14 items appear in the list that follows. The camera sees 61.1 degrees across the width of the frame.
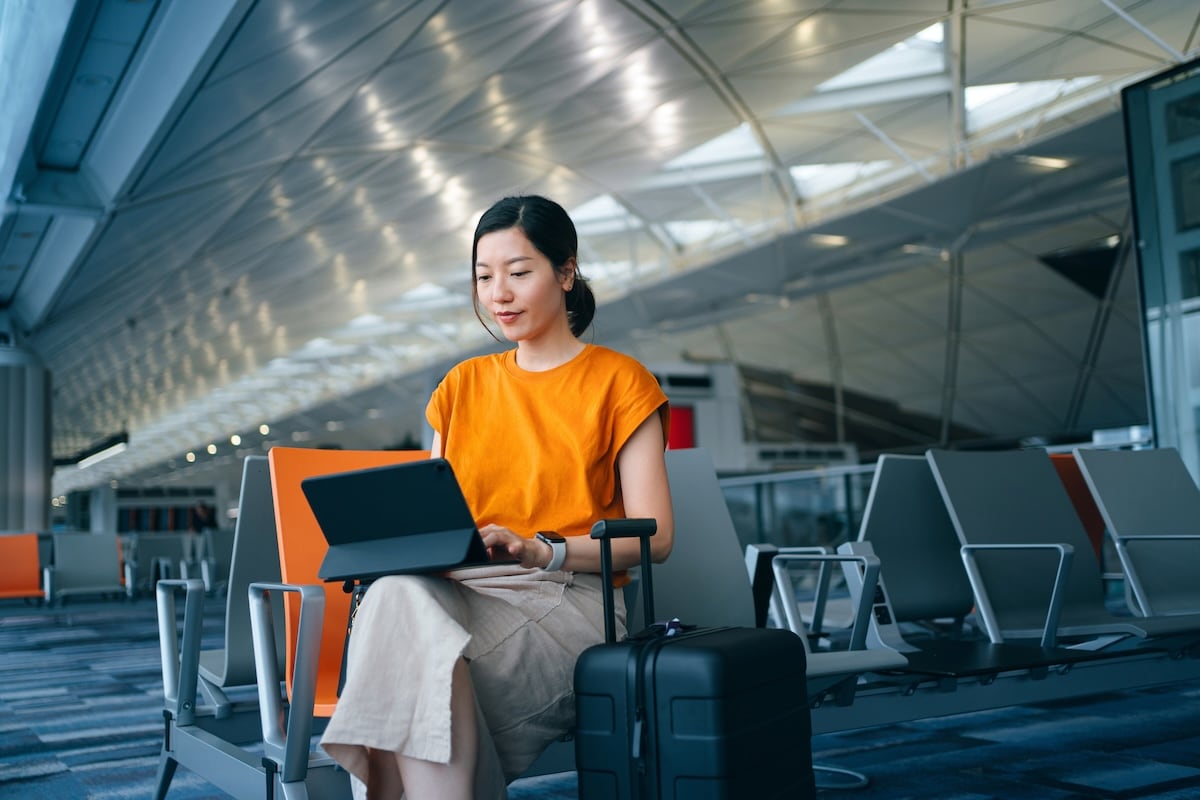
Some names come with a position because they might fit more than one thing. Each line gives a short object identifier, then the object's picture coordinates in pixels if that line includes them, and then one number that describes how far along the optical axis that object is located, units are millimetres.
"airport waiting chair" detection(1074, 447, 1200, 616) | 5191
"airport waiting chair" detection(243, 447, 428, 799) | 2500
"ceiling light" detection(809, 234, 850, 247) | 23609
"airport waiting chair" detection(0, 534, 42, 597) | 13195
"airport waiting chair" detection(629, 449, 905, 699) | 3551
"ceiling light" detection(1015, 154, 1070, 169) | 19016
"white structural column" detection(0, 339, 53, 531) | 21688
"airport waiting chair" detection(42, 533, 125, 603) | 14398
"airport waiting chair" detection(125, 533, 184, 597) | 17125
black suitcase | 1914
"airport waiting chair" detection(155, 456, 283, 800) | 3184
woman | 1928
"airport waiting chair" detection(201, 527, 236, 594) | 14086
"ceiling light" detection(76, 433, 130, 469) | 39750
